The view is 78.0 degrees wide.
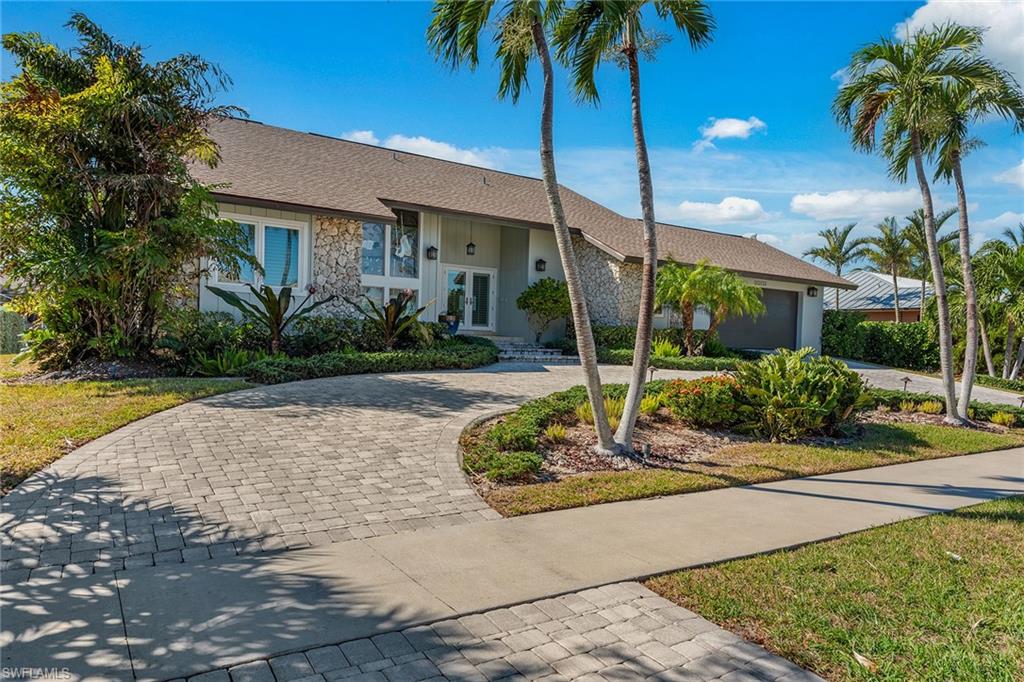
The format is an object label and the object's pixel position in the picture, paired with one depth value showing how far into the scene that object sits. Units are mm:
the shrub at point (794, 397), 9055
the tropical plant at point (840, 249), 38719
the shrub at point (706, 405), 9289
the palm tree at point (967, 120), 10391
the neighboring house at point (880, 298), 35828
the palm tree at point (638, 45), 7379
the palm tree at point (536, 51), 7137
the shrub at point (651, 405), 9578
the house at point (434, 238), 15727
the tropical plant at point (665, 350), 18750
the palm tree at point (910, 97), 10469
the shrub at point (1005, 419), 11859
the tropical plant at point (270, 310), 13199
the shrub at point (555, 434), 8062
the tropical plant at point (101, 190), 10625
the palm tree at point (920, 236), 32062
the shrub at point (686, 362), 17266
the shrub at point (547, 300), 19422
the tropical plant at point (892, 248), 35312
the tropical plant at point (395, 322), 15188
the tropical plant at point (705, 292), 18094
